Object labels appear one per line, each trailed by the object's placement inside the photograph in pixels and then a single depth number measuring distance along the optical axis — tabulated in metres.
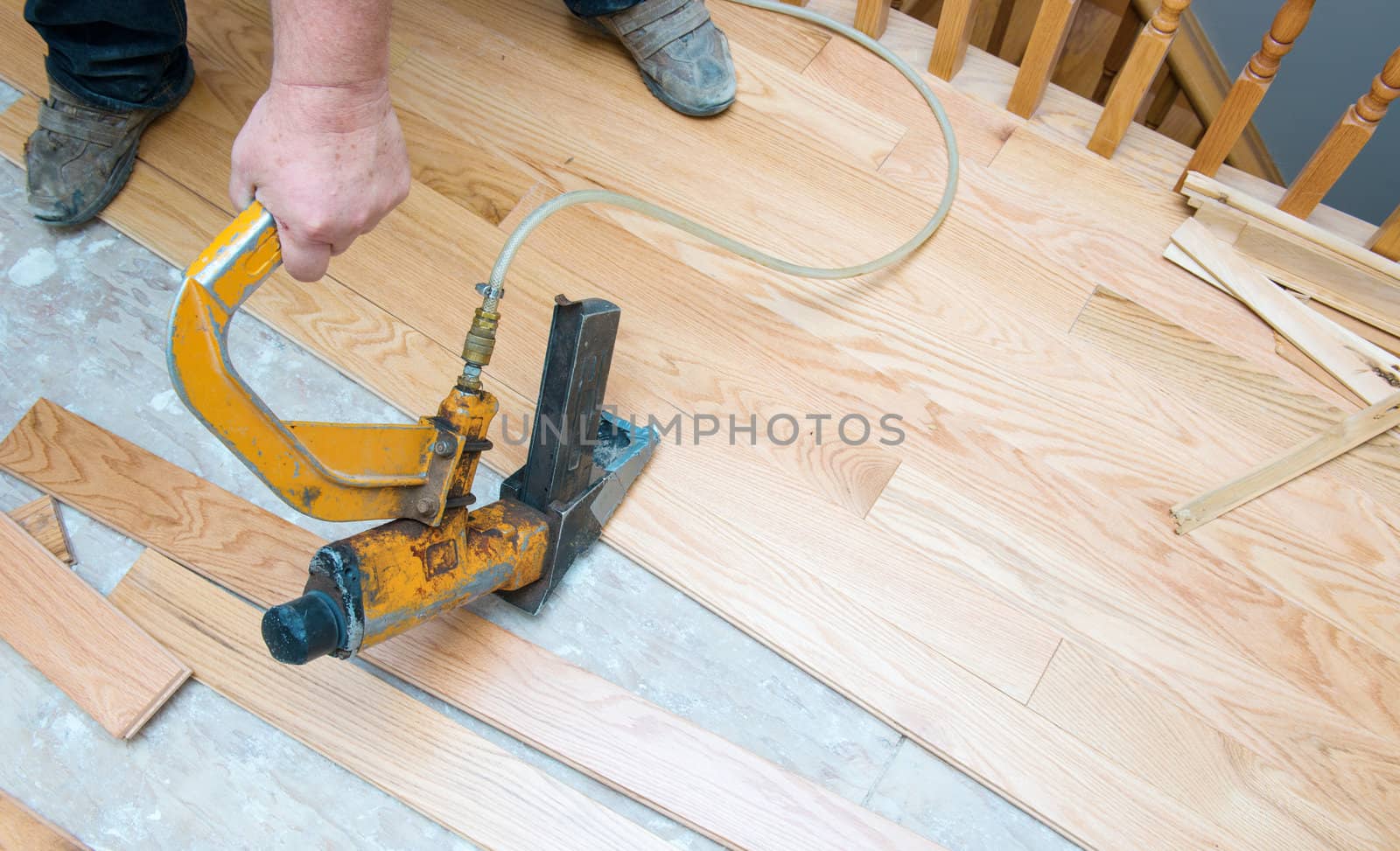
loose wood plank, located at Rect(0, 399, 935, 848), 1.25
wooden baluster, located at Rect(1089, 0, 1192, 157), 1.58
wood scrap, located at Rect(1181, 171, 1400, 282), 1.64
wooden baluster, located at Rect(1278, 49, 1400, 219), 1.51
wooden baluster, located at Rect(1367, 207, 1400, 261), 1.63
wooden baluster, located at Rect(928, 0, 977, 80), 1.75
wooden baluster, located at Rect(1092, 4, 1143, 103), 2.28
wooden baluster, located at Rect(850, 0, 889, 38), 1.85
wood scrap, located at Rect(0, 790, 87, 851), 1.15
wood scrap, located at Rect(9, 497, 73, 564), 1.36
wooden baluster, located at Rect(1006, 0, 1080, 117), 1.66
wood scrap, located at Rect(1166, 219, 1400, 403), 1.58
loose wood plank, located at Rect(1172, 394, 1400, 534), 1.46
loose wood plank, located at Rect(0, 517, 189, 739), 1.26
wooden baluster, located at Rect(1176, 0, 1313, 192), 1.51
